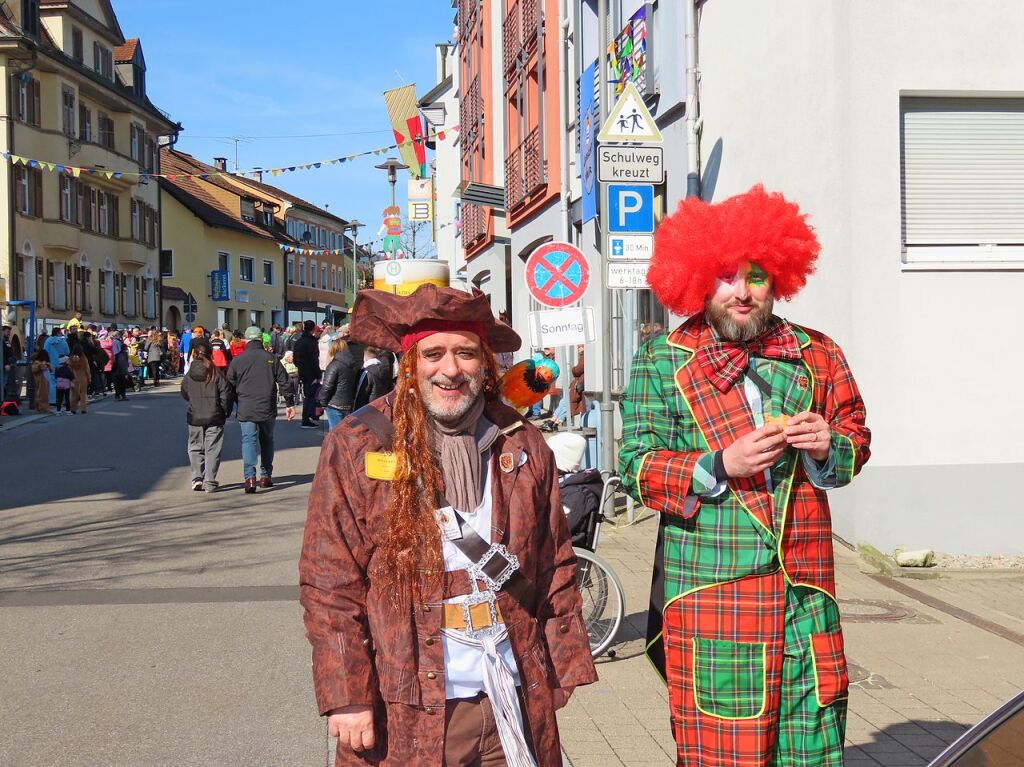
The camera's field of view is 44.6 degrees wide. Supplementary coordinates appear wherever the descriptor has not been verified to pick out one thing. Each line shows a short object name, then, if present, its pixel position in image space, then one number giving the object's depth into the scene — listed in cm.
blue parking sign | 1053
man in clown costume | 322
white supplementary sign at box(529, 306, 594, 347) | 1251
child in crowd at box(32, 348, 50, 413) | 2553
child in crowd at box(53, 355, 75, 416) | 2545
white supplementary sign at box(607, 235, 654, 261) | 1055
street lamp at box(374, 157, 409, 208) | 4967
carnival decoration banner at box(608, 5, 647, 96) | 1419
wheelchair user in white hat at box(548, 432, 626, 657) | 662
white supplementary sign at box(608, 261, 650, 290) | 1055
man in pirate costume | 278
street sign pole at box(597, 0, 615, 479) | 1138
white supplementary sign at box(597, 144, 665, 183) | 1017
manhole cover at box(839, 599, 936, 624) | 741
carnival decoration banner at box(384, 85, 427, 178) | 4281
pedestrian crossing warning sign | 1014
